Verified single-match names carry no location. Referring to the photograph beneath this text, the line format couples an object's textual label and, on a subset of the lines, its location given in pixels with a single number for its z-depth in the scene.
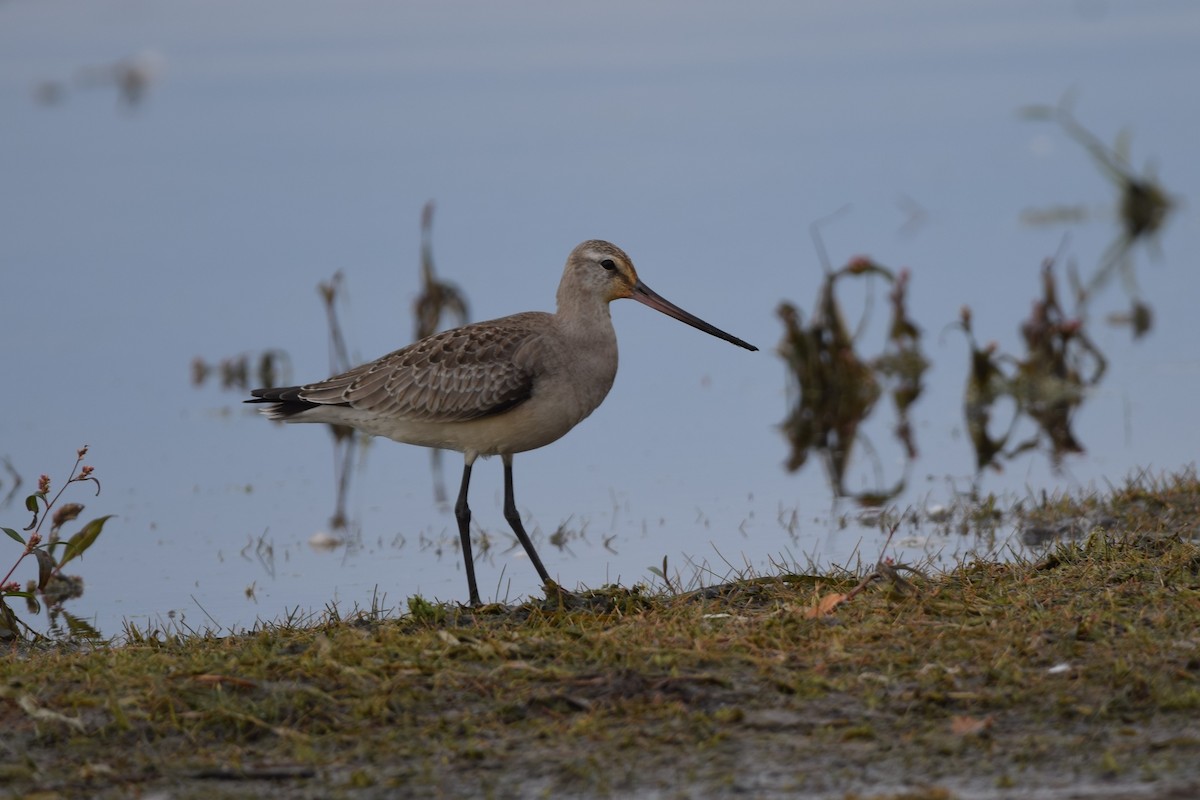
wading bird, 16.97
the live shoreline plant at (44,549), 15.18
